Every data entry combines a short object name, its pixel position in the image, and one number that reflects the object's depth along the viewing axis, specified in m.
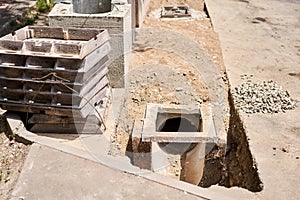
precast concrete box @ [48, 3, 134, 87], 5.86
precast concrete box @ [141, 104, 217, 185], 5.41
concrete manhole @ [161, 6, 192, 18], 11.16
